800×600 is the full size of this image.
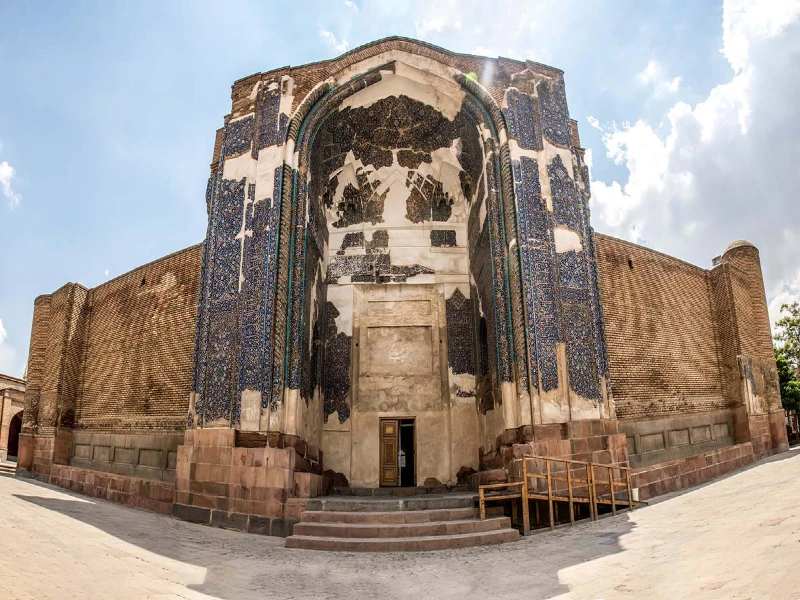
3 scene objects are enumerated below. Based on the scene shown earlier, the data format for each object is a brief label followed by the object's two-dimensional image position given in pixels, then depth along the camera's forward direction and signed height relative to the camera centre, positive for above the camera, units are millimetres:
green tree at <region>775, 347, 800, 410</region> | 16172 +866
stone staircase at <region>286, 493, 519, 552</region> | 6895 -1374
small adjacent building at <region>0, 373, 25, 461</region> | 19547 +501
